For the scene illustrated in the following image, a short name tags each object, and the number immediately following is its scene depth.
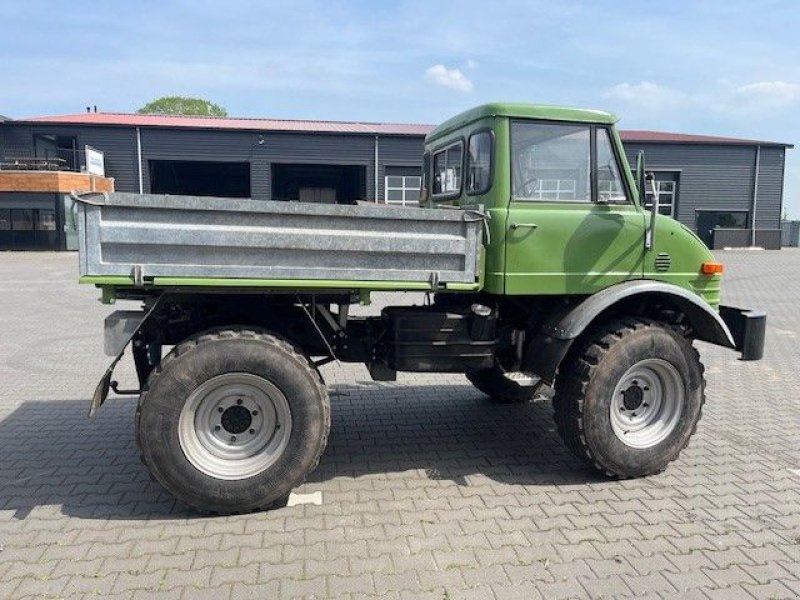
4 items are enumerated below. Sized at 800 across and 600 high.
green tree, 57.38
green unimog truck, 3.69
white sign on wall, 27.69
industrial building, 29.73
